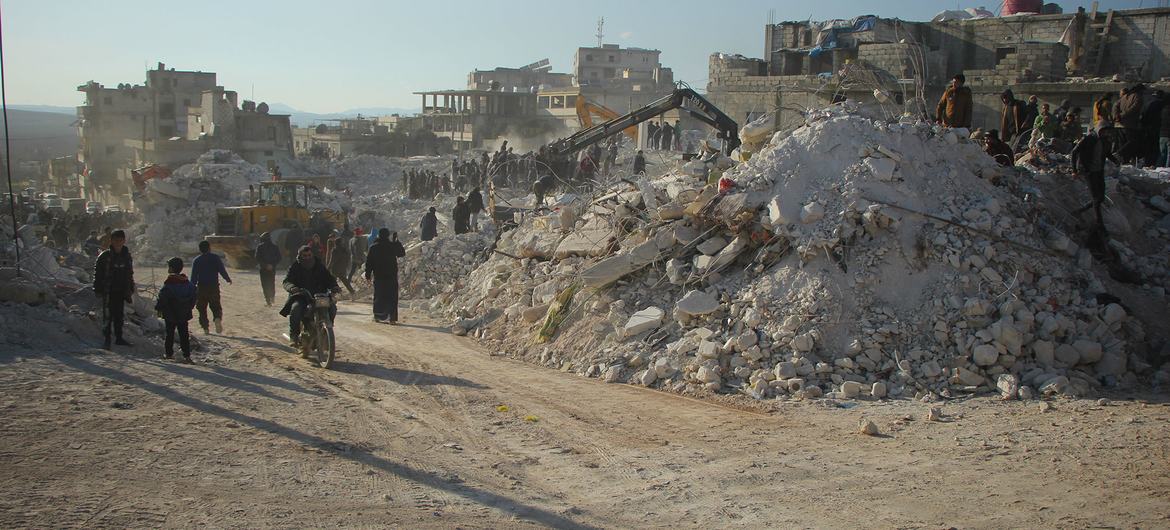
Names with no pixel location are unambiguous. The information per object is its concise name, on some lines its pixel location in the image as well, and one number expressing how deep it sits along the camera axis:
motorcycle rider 9.30
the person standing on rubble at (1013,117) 13.38
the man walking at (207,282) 10.87
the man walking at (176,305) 8.59
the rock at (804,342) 7.87
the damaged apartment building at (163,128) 45.81
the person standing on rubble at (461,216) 17.09
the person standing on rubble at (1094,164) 9.51
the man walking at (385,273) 12.04
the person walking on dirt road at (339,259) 14.80
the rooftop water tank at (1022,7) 31.84
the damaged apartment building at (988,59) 23.30
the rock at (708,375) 7.88
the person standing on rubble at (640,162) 22.39
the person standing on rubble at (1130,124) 13.21
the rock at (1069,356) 7.74
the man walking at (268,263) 13.55
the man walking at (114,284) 8.42
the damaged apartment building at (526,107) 57.06
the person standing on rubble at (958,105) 11.62
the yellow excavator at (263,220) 19.59
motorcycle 8.84
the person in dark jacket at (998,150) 10.80
